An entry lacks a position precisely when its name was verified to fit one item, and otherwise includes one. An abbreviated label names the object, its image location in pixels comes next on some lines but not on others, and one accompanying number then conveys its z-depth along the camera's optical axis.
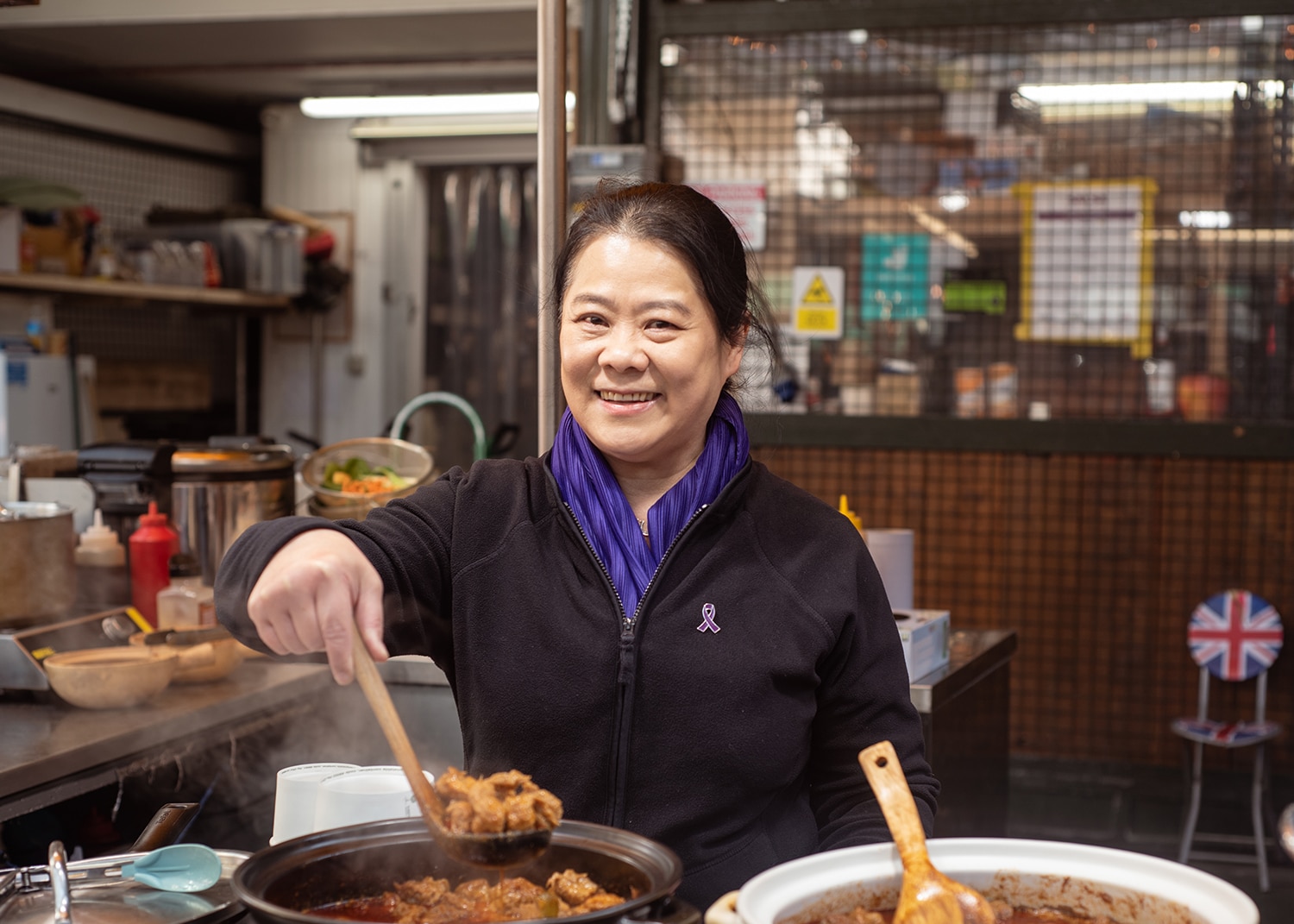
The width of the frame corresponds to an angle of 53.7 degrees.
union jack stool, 3.84
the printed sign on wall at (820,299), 3.76
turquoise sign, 3.75
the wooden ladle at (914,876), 1.10
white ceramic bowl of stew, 1.11
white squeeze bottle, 2.92
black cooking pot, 1.10
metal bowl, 3.43
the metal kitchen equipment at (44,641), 2.39
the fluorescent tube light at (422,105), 6.77
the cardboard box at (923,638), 2.49
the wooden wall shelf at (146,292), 5.95
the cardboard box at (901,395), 3.74
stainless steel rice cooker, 3.05
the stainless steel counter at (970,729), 2.56
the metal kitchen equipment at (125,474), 2.99
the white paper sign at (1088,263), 3.61
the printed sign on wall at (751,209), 3.79
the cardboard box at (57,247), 6.10
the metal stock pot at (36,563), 2.50
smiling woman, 1.55
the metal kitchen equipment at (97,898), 1.26
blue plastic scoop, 1.31
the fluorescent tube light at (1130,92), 3.56
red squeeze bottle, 2.85
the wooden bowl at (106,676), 2.34
